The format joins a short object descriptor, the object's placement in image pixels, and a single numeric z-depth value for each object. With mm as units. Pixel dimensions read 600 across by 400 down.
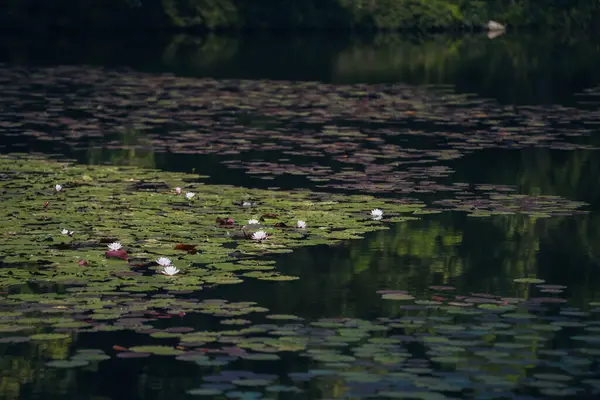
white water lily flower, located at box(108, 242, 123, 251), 17812
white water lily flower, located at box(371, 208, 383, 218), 21078
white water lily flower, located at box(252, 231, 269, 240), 19105
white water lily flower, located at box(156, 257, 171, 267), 16969
